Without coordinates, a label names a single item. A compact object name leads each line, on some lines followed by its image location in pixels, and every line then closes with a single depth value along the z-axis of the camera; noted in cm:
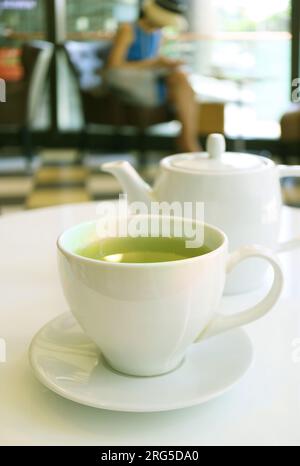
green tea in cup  49
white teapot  64
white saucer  43
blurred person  310
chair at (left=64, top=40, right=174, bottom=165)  313
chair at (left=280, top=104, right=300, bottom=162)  291
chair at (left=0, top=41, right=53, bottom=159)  315
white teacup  43
